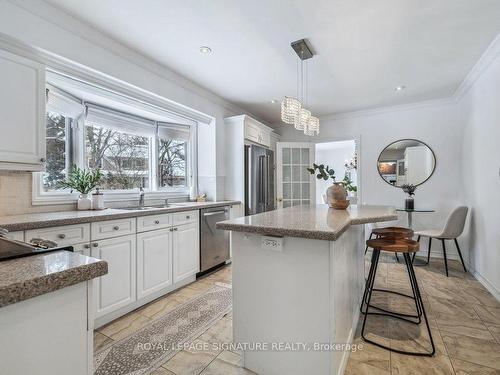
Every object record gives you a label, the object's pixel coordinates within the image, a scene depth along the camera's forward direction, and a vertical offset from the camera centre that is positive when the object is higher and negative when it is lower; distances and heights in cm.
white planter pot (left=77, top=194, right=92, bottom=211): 234 -12
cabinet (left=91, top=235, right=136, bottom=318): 201 -72
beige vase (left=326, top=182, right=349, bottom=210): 238 -8
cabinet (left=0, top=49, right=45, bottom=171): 171 +55
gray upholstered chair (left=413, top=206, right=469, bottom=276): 316 -47
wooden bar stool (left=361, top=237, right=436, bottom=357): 181 -63
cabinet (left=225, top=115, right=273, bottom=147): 393 +101
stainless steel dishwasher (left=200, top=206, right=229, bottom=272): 313 -65
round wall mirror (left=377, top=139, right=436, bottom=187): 416 +43
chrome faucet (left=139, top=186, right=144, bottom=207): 304 -11
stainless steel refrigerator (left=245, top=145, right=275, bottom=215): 398 +16
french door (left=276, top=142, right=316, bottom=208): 488 +36
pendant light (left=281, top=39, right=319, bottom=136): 244 +78
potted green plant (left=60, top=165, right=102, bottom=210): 236 +6
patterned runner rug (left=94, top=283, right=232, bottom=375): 164 -112
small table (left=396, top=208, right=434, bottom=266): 368 -41
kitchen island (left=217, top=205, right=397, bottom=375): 137 -61
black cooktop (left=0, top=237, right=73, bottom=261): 78 -19
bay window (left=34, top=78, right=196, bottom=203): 238 +49
